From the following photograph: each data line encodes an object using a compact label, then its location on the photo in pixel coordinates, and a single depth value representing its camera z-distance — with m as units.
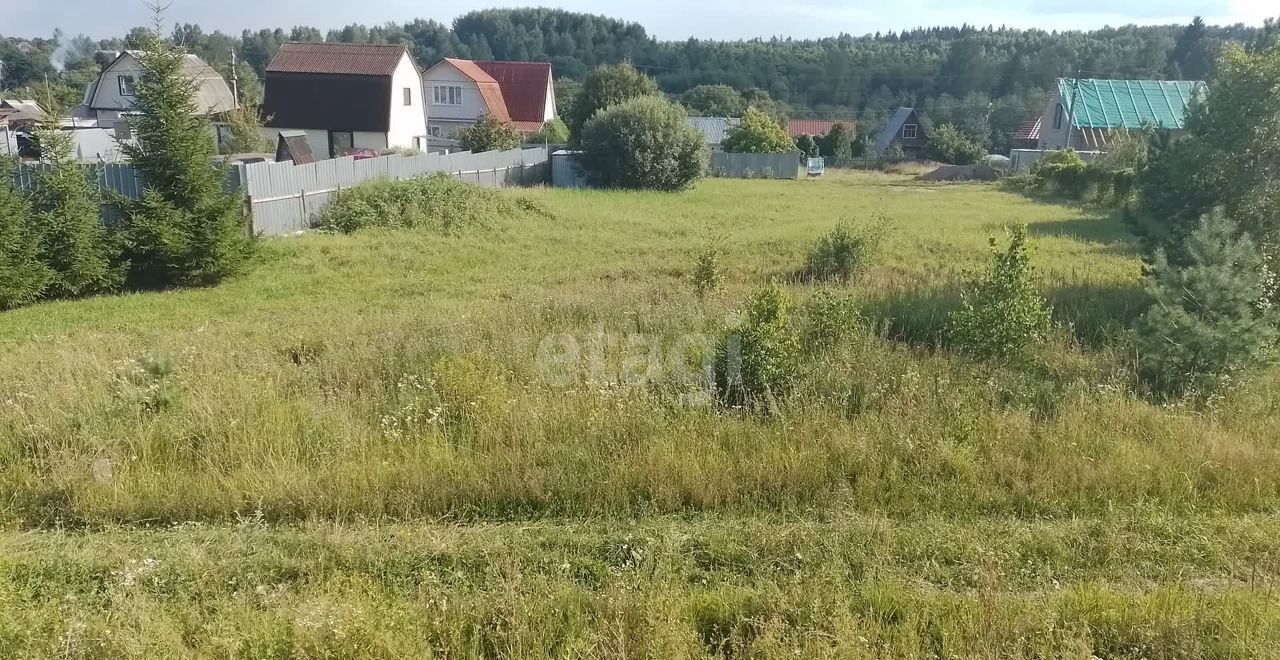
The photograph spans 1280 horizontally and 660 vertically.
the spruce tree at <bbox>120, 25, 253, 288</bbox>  12.10
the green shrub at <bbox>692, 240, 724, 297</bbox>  10.87
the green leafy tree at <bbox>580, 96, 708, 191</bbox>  28.14
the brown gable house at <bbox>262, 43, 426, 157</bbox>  33.56
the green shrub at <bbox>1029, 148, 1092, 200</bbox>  29.27
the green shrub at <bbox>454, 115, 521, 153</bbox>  32.25
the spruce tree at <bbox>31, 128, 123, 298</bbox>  11.57
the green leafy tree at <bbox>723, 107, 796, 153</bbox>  39.53
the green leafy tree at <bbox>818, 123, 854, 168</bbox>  48.97
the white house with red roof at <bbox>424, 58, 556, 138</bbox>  43.81
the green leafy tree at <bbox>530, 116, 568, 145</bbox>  39.66
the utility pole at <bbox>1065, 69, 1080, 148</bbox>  45.53
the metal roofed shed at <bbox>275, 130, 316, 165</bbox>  22.67
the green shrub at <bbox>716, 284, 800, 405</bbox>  6.08
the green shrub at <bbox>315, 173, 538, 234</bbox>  17.39
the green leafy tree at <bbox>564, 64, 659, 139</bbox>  37.34
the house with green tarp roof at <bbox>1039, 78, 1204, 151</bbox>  46.28
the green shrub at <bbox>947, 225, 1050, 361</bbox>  6.92
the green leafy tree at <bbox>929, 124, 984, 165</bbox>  51.28
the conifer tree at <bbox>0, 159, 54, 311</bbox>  10.84
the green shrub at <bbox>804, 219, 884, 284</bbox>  12.85
